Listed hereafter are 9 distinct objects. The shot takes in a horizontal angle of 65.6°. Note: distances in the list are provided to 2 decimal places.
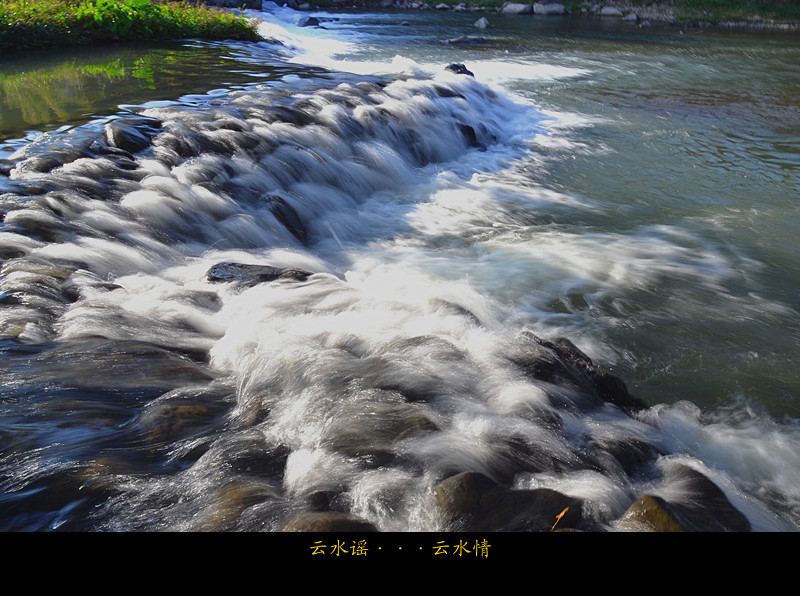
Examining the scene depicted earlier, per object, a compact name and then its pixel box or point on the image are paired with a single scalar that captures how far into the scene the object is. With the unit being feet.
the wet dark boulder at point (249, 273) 16.24
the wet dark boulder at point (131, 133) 23.04
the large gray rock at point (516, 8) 119.55
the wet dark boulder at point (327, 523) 8.13
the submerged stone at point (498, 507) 8.51
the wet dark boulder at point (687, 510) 8.26
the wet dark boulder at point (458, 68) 47.53
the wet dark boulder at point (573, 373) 12.50
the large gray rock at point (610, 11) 116.06
